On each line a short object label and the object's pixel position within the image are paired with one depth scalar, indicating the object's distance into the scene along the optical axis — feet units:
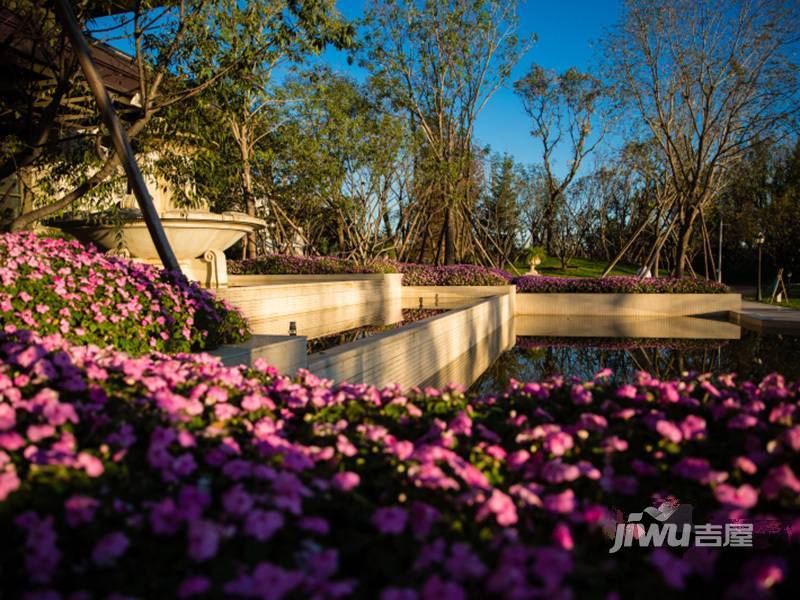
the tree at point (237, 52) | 16.90
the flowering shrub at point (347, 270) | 51.24
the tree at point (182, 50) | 15.94
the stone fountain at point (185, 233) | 24.48
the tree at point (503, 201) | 116.57
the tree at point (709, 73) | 43.83
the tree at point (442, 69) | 56.59
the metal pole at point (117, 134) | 13.65
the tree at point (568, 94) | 72.13
